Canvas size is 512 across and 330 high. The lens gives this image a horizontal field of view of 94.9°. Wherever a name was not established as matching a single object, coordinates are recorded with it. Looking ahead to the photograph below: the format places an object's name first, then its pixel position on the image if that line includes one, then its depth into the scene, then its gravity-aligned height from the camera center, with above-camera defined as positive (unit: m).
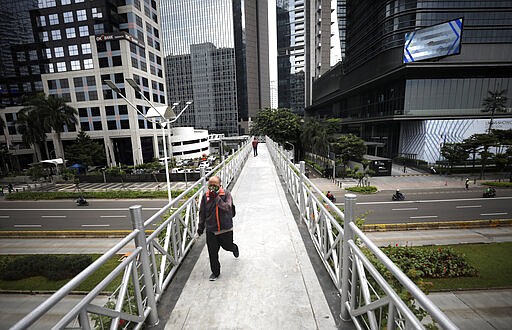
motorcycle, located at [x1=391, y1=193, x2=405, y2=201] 23.02 -7.12
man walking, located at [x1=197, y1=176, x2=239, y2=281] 3.69 -1.38
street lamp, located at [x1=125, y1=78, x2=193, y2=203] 11.20 +0.87
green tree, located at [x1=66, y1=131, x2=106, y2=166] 41.56 -3.13
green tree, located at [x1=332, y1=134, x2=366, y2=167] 33.66 -3.40
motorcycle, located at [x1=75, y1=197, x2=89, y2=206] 26.72 -7.73
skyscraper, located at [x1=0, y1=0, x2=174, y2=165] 42.00 +13.19
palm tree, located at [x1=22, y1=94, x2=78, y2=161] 39.41 +3.84
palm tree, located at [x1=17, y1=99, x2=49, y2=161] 39.61 +1.64
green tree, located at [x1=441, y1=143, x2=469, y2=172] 31.73 -4.20
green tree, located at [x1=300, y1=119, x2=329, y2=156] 36.97 -1.71
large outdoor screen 33.56 +11.51
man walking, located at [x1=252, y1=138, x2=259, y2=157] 20.24 -1.63
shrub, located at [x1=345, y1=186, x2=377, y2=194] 25.80 -7.12
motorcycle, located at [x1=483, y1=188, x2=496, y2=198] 23.06 -7.03
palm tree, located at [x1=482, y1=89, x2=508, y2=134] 35.19 +2.76
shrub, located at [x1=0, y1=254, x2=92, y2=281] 13.09 -7.44
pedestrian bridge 1.94 -2.30
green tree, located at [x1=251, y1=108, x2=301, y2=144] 35.28 +0.45
